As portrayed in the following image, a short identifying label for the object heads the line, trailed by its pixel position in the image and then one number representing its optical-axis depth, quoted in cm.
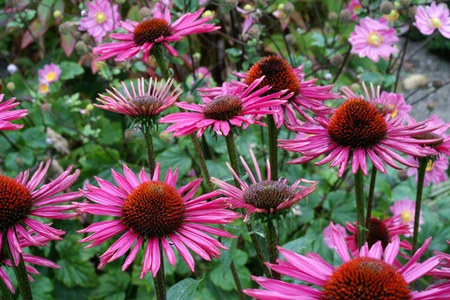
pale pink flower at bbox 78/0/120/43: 167
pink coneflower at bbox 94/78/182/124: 86
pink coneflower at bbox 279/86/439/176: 77
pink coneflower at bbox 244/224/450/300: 55
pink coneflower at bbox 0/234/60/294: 77
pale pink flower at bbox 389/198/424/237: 163
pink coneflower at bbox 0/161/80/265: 72
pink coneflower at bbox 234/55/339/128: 92
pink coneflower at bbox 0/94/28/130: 79
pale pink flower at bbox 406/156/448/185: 127
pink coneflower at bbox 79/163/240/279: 70
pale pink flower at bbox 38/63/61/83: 192
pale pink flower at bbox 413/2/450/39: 140
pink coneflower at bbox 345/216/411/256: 106
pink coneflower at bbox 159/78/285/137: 81
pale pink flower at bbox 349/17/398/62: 151
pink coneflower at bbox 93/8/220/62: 103
